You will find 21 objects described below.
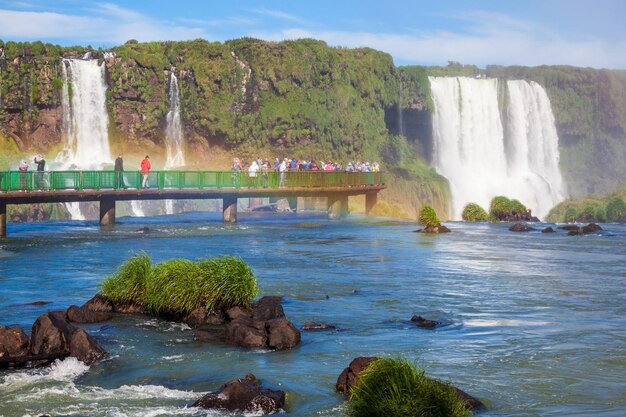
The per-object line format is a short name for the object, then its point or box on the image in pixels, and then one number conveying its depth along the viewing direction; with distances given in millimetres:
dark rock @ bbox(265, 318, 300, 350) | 21703
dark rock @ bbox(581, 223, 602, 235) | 55788
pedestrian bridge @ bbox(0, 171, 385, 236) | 49875
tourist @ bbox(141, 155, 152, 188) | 56344
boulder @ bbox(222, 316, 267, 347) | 21812
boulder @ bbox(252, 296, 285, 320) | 23750
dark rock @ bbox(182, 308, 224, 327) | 24188
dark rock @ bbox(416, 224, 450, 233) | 55738
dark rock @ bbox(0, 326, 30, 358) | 19734
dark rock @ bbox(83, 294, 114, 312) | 25906
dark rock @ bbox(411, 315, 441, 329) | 24406
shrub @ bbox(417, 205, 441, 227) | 56844
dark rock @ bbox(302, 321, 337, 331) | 23984
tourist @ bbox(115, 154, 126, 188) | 54825
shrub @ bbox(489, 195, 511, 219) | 70062
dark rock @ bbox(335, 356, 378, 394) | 17328
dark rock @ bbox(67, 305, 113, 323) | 24497
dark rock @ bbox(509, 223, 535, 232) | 58250
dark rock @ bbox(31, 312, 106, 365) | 20047
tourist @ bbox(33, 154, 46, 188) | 50341
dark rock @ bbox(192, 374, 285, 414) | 16766
